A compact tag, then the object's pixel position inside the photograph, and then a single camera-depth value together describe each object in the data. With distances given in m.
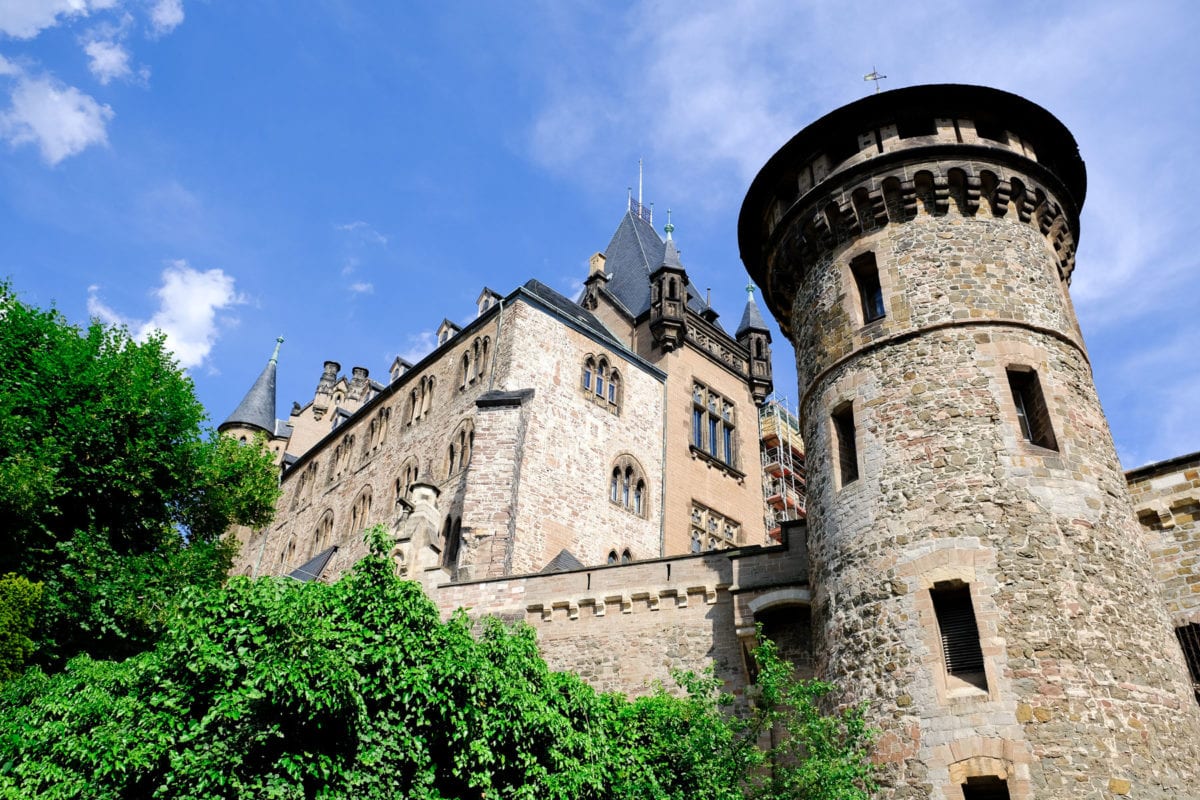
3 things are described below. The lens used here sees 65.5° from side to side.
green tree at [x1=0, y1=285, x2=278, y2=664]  19.61
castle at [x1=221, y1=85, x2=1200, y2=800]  11.17
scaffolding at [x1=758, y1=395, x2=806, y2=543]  37.84
